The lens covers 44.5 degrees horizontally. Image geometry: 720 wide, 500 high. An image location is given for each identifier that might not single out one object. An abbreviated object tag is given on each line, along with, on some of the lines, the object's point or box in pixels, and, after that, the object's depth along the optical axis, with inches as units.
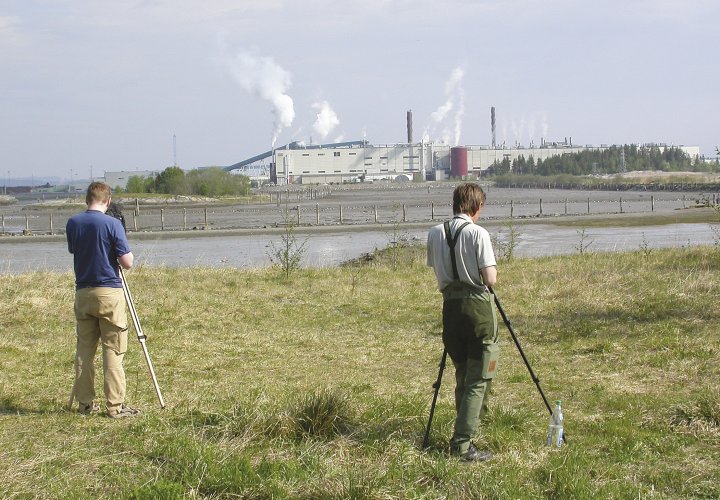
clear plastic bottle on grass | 236.8
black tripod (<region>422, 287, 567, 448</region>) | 235.4
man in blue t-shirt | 274.7
